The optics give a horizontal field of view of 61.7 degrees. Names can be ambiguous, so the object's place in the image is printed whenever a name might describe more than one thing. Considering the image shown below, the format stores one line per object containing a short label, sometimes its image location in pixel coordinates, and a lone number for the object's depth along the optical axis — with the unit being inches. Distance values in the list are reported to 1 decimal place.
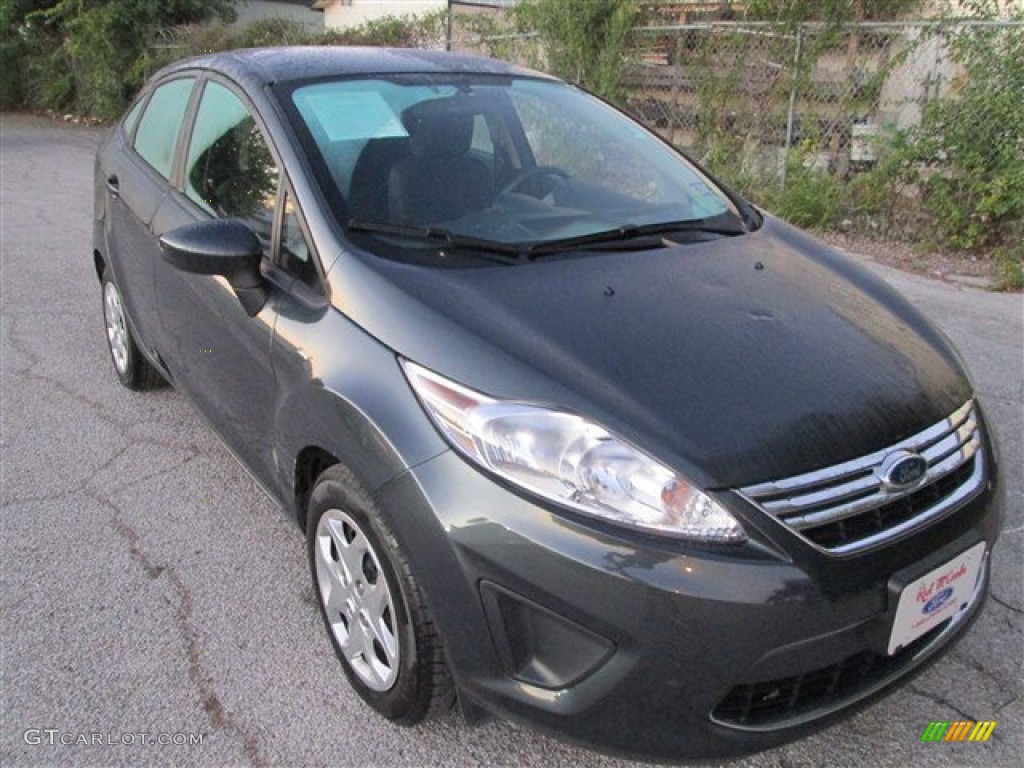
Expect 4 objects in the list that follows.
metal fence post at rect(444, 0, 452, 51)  452.3
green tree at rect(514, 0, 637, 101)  350.9
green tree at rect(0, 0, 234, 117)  629.6
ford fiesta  67.1
